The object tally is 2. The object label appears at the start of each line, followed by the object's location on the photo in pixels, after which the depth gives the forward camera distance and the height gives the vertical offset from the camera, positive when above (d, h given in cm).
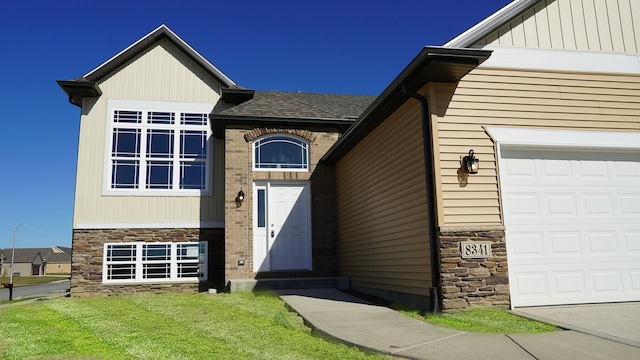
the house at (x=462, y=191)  665 +105
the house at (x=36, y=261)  7744 -61
